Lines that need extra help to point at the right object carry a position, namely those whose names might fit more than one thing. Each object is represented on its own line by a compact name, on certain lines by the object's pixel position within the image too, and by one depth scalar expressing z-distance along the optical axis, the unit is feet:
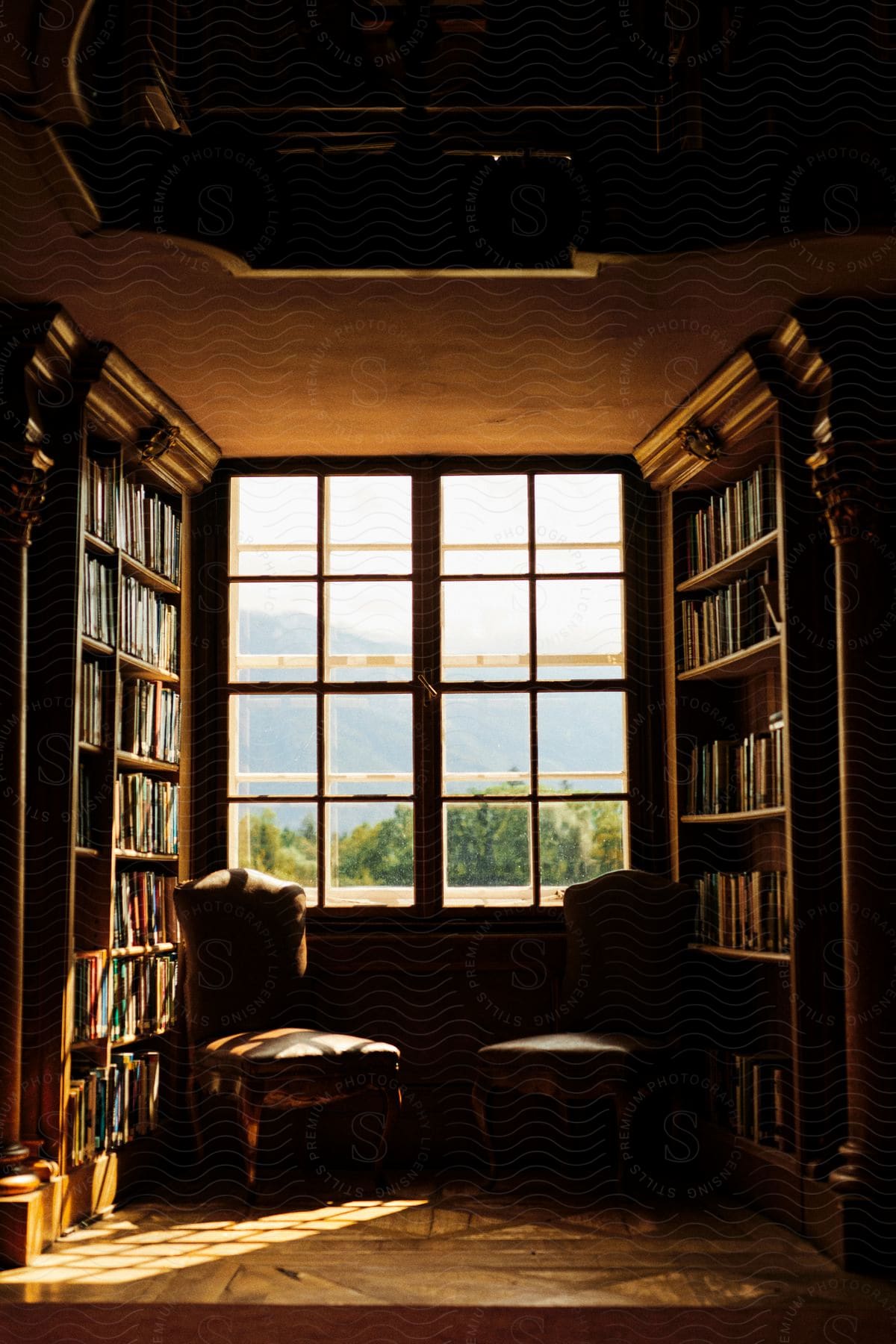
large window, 17.70
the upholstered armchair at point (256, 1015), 14.62
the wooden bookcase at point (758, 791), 13.47
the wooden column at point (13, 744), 12.76
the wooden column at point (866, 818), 12.43
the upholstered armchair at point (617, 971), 15.64
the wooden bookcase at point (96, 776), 13.19
